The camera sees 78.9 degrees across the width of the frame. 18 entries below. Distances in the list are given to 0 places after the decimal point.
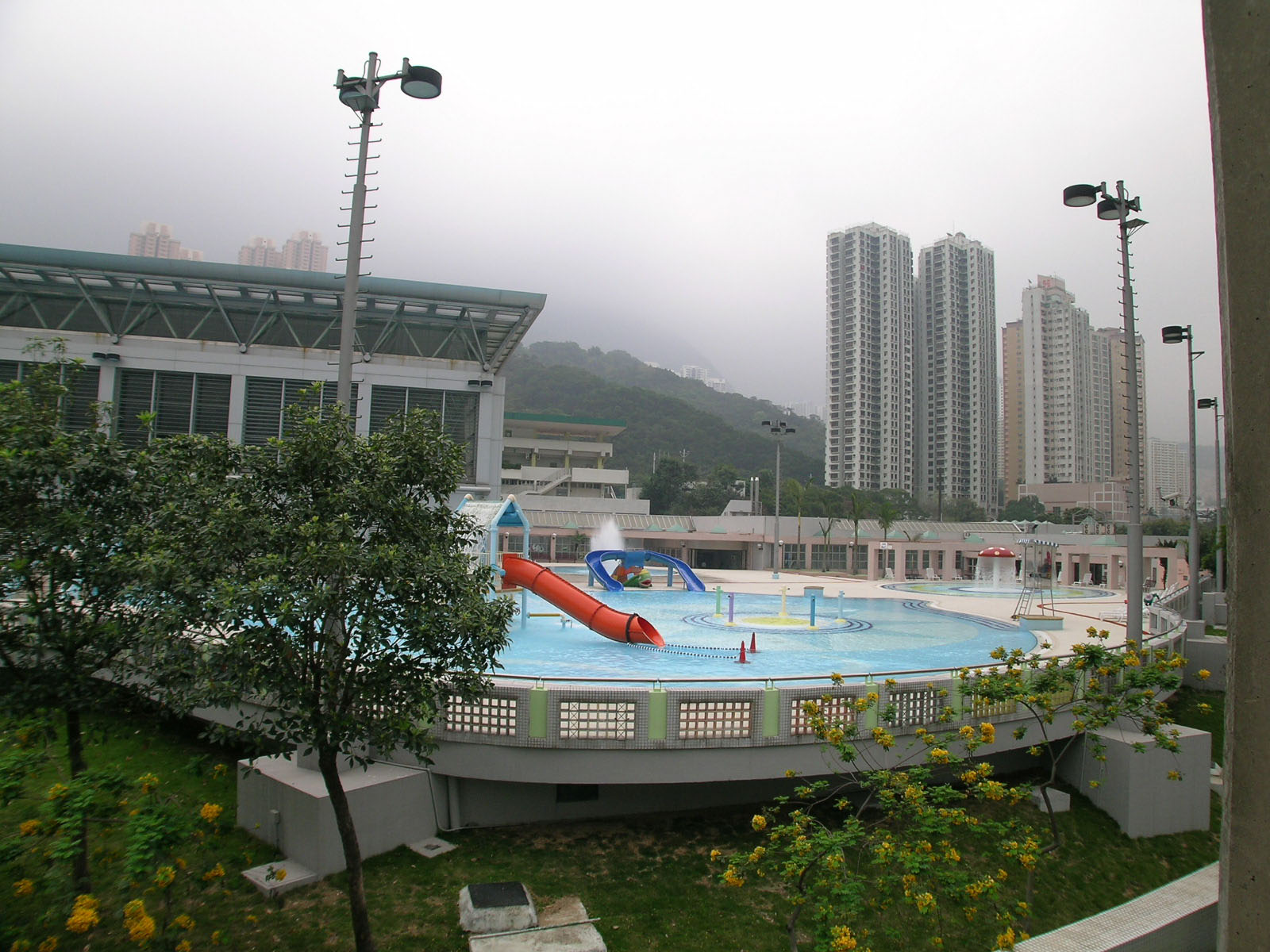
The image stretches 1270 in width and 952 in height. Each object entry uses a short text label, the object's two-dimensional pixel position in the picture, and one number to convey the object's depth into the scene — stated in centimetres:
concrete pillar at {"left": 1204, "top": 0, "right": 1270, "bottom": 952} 366
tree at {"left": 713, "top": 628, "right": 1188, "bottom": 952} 610
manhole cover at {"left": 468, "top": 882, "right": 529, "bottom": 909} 823
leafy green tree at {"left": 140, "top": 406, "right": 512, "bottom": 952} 645
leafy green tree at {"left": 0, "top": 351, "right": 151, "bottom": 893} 750
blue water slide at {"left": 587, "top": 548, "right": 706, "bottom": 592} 3334
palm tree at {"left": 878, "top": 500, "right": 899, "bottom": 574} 5319
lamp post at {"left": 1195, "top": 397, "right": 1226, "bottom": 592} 2845
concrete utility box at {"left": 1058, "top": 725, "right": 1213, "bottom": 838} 1234
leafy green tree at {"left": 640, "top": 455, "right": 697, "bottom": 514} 8531
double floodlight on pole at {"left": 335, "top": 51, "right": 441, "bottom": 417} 930
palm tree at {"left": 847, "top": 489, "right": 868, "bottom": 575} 5481
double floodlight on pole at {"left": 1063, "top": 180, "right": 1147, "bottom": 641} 1234
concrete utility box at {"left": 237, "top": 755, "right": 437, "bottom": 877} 896
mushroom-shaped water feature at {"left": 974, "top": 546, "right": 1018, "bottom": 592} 4341
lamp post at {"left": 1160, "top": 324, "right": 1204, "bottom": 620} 2356
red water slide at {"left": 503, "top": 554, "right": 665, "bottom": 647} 1923
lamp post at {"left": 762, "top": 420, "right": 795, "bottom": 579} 4294
